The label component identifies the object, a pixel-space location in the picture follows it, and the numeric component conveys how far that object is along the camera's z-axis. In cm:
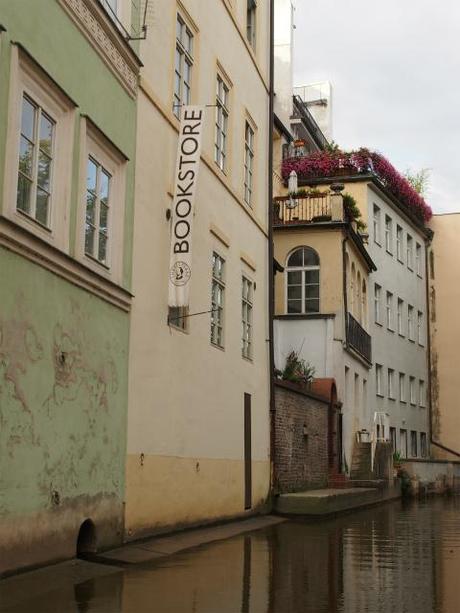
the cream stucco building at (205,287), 1288
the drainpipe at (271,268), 2009
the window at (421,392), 4534
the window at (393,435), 4019
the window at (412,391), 4390
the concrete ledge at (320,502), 1952
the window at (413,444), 4359
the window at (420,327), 4609
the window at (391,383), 4053
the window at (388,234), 4108
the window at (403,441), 4185
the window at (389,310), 4098
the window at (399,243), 4284
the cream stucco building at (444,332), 4678
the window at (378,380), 3826
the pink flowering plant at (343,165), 3684
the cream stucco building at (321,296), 2906
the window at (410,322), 4425
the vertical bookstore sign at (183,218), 1349
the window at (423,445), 4501
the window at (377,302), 3906
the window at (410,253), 4497
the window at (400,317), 4286
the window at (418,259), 4634
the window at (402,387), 4228
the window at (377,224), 3944
